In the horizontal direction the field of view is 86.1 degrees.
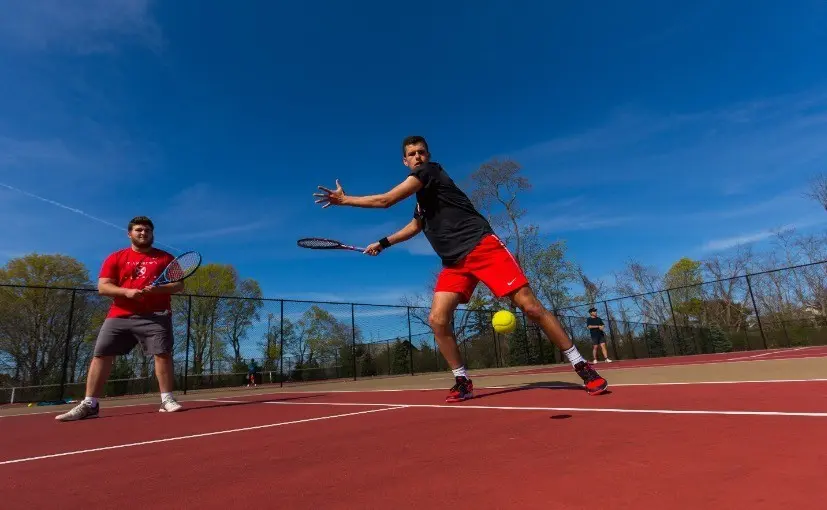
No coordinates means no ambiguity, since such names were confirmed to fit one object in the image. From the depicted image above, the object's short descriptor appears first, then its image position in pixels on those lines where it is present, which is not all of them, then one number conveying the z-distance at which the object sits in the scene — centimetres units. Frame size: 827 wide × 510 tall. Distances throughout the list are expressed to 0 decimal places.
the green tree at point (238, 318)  1781
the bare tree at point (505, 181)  2644
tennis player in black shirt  340
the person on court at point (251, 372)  1998
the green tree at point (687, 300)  2625
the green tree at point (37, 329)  2005
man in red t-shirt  426
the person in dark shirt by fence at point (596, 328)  1433
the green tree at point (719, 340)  2464
